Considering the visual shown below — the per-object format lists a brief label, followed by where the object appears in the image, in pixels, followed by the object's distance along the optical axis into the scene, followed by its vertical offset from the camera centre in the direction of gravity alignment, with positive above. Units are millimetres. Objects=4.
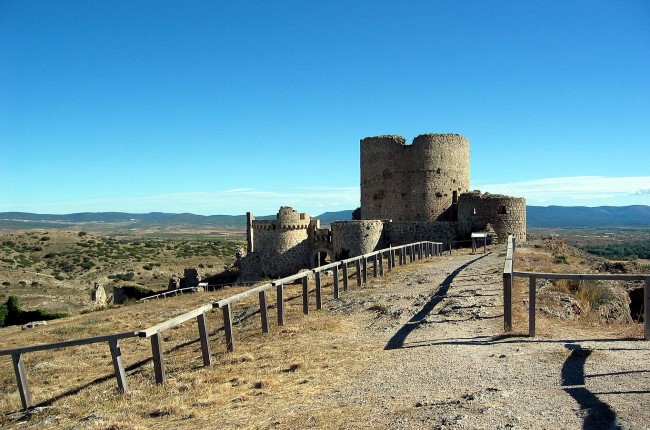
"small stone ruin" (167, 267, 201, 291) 35594 -4473
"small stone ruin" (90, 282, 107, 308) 35694 -5596
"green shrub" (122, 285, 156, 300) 37125 -5487
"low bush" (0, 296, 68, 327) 31359 -6041
